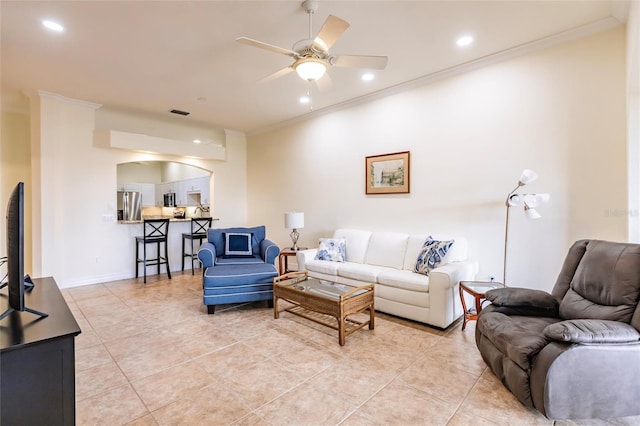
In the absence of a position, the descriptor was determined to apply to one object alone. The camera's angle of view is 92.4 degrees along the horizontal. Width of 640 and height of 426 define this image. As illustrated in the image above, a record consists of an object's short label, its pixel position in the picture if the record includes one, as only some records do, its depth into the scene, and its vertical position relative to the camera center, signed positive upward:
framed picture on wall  4.37 +0.56
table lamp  5.04 -0.14
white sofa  3.19 -0.75
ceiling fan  2.36 +1.31
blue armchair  3.65 -0.71
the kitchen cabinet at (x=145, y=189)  9.11 +0.72
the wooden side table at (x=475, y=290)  2.89 -0.78
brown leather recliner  1.75 -0.82
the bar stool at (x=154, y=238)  5.42 -0.45
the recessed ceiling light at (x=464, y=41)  3.12 +1.76
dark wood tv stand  1.14 -0.62
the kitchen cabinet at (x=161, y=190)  9.37 +0.71
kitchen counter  5.46 -0.16
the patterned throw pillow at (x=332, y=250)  4.44 -0.57
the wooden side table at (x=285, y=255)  4.91 -0.70
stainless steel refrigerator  7.08 +0.14
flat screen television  1.35 -0.17
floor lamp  3.05 +0.11
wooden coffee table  2.92 -0.90
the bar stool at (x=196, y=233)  6.00 -0.41
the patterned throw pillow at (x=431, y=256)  3.46 -0.52
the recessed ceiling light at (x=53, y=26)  2.80 +1.75
